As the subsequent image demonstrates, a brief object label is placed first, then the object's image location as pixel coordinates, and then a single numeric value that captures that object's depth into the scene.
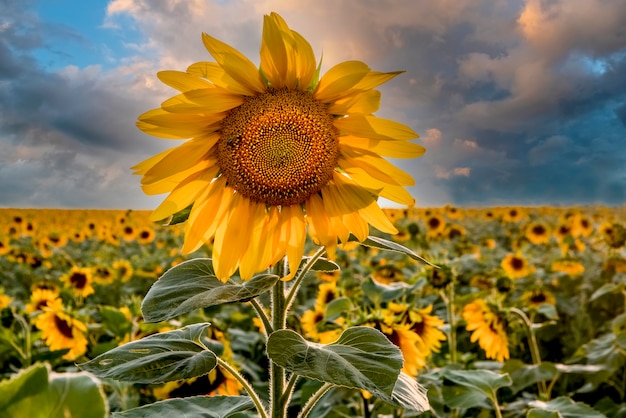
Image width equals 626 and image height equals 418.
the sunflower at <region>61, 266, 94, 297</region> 5.17
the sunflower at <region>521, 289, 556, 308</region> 4.32
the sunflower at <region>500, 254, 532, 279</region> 5.18
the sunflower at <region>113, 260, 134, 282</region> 6.41
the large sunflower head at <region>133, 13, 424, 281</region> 1.12
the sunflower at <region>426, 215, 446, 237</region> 8.34
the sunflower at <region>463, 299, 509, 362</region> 3.00
